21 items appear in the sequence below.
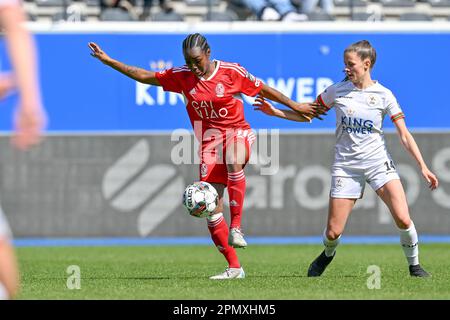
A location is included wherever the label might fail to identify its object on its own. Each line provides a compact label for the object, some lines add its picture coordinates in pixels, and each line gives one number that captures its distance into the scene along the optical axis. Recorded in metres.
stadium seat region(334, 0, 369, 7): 19.52
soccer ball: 10.18
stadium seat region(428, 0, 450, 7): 20.11
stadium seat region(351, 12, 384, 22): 19.09
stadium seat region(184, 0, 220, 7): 19.67
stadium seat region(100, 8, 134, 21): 18.64
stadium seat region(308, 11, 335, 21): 18.89
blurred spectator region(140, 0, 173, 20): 19.45
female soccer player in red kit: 10.48
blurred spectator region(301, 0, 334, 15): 19.41
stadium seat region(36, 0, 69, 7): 19.31
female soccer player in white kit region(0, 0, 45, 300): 4.81
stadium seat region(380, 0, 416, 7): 20.08
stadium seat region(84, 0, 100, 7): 19.52
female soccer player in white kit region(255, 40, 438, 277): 10.04
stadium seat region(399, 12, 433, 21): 19.14
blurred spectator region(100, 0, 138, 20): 19.22
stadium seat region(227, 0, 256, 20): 19.55
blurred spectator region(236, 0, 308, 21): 18.78
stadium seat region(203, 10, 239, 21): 18.61
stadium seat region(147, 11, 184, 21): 18.59
